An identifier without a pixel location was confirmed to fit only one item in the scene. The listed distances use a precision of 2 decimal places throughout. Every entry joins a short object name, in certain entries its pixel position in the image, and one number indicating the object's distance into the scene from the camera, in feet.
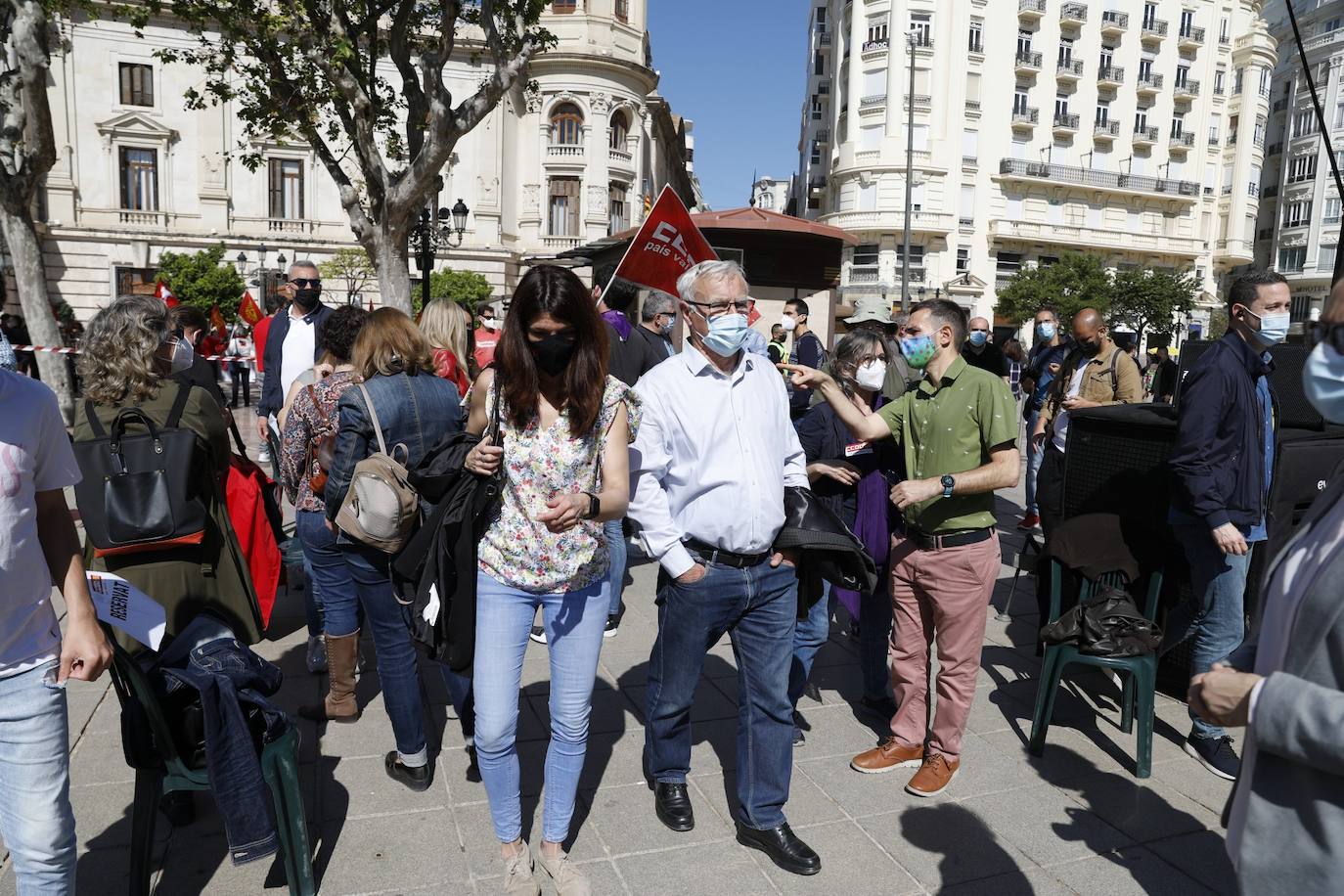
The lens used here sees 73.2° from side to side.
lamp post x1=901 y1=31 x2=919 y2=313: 93.04
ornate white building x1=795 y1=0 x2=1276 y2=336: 169.99
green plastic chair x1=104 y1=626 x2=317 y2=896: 8.38
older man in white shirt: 9.98
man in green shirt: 11.53
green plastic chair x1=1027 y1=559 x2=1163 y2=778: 12.41
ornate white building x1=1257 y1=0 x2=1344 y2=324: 195.93
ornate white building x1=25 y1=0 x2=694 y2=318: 123.03
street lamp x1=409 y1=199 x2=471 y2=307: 54.19
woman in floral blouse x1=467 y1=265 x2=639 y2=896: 9.18
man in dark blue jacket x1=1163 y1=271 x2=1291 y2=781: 12.09
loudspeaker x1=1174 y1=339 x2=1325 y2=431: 17.22
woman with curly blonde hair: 10.86
